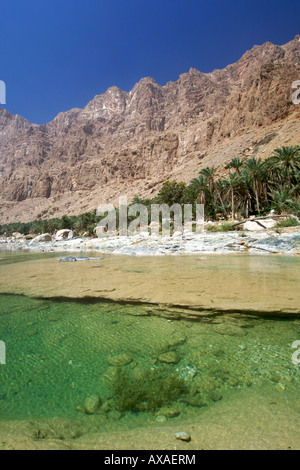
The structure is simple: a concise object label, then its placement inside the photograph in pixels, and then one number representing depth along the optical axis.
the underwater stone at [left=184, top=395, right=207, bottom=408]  1.75
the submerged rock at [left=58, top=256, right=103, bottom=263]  11.66
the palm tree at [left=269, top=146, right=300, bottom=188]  25.89
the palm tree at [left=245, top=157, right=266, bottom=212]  27.21
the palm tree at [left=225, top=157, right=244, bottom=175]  31.11
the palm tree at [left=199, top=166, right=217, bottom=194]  32.28
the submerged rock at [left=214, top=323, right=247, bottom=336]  2.85
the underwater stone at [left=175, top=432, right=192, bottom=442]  1.33
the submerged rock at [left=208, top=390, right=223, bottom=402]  1.80
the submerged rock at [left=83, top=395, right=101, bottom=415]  1.72
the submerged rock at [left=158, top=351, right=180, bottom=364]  2.33
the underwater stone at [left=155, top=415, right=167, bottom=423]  1.59
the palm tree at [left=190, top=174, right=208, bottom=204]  32.72
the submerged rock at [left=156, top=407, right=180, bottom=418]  1.66
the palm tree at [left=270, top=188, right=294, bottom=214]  22.44
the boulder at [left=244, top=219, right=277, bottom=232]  18.44
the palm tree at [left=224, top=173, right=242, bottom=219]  29.47
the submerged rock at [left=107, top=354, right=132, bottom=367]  2.31
